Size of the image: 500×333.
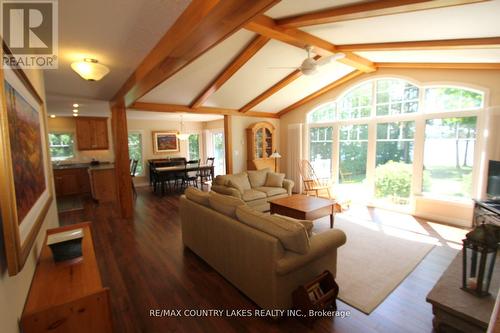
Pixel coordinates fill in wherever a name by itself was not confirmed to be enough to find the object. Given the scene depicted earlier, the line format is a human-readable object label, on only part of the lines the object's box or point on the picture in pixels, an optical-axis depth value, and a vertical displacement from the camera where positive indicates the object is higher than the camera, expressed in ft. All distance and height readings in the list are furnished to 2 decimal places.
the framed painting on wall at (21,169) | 3.05 -0.38
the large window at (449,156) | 13.02 -0.72
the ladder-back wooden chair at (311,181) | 17.33 -3.01
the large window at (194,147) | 30.62 -0.14
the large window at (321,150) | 19.99 -0.48
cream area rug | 7.41 -4.73
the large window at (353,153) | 17.55 -0.67
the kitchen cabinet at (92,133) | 21.31 +1.33
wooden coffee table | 11.21 -3.17
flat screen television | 10.40 -1.70
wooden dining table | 20.72 -2.17
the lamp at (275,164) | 23.06 -1.89
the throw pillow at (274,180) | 16.76 -2.55
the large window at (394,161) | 15.26 -1.21
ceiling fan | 10.17 +3.74
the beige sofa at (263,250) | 6.11 -3.08
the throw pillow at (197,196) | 9.31 -2.12
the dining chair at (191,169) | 22.34 -2.25
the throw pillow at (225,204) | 7.93 -2.08
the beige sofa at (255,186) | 14.52 -2.82
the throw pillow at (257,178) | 16.74 -2.38
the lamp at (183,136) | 24.70 +1.08
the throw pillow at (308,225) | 6.91 -2.42
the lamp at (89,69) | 7.82 +2.70
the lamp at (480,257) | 5.66 -2.94
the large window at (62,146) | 21.46 +0.12
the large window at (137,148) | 25.76 -0.18
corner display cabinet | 21.61 +0.03
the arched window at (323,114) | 19.54 +2.75
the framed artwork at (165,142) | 26.99 +0.51
